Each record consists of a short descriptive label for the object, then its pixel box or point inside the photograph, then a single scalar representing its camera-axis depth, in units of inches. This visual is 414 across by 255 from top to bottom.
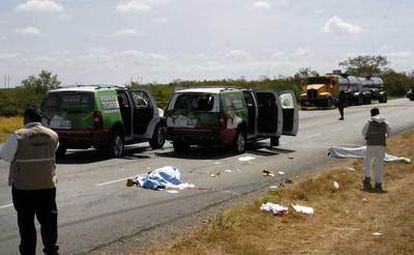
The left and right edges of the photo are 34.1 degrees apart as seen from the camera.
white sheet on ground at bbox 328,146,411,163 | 694.6
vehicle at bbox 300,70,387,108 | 2063.2
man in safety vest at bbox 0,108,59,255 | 264.2
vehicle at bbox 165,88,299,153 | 695.7
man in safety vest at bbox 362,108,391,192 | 499.2
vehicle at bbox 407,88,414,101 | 2966.0
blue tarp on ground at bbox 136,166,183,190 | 478.6
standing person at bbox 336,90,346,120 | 1488.1
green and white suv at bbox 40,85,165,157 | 643.5
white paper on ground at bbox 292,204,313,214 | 390.6
